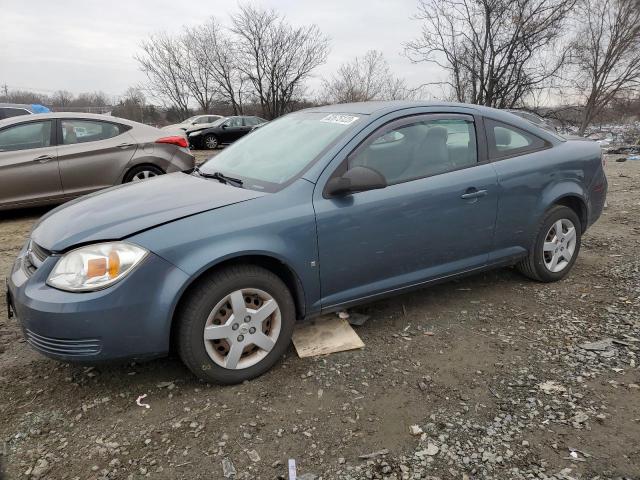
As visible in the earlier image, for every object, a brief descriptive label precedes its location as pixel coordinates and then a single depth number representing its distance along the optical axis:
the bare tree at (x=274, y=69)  32.56
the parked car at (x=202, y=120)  21.00
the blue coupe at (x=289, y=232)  2.33
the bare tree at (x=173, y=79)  37.02
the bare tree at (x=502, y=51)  19.95
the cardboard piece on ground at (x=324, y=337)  2.99
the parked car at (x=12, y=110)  10.18
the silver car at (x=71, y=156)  6.00
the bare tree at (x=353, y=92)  33.03
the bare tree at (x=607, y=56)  22.66
